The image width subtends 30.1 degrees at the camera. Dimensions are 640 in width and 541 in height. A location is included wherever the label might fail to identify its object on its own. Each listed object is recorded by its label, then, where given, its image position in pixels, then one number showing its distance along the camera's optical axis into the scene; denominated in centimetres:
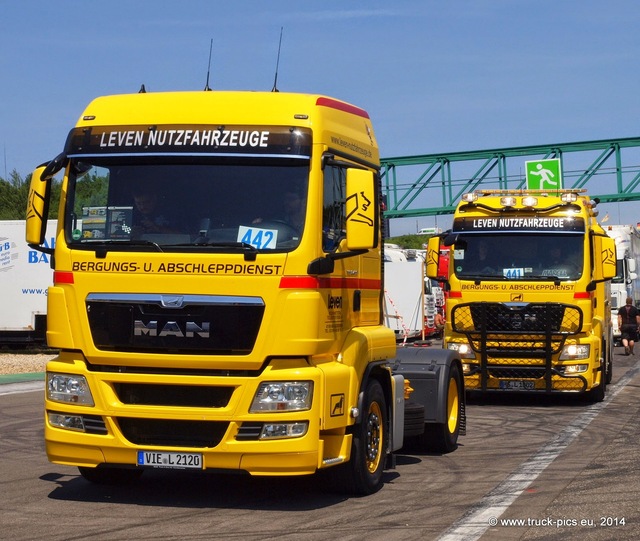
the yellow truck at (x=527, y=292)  1772
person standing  3216
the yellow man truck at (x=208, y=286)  871
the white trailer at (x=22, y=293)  3092
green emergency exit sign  5341
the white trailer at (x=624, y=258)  3482
